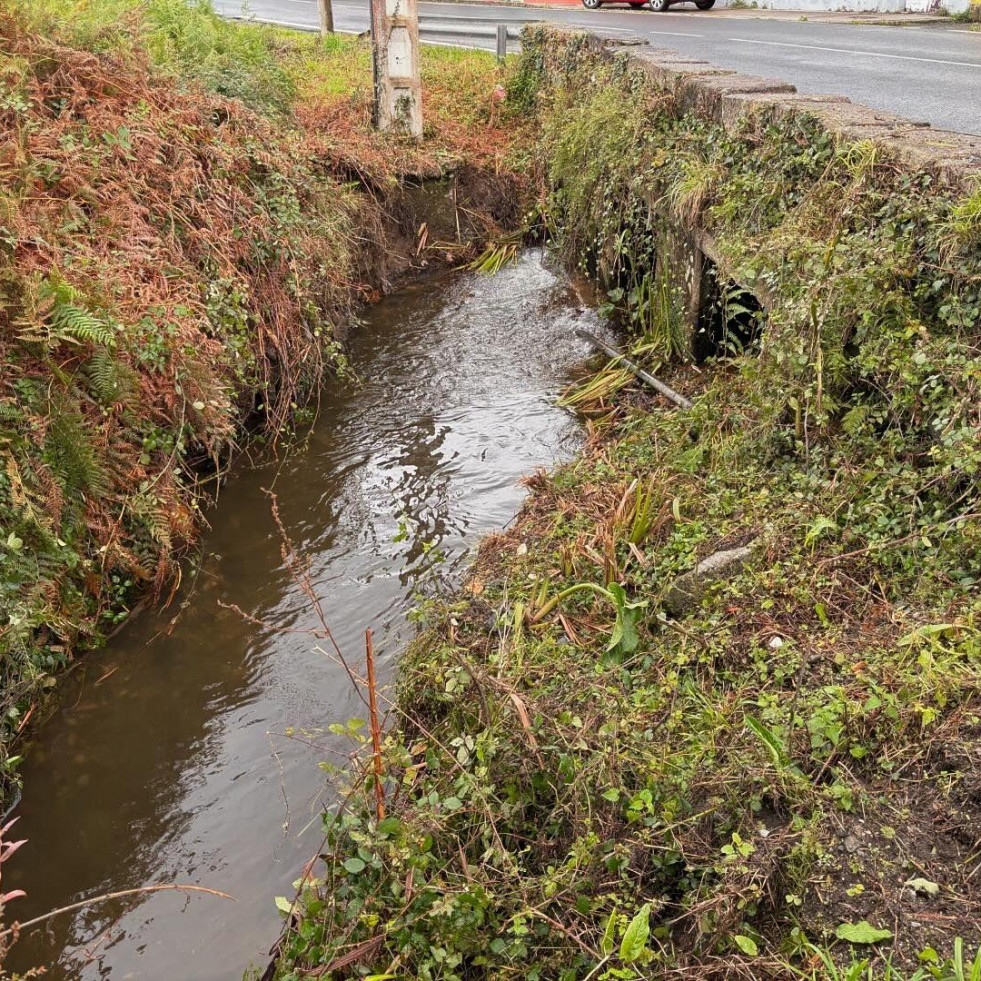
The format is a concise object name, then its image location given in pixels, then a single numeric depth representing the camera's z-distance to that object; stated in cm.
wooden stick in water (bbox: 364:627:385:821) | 290
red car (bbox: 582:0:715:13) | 1889
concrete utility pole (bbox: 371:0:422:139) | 966
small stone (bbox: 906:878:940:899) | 248
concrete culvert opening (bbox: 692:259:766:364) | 594
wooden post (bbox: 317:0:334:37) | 1366
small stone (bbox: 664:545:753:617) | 402
